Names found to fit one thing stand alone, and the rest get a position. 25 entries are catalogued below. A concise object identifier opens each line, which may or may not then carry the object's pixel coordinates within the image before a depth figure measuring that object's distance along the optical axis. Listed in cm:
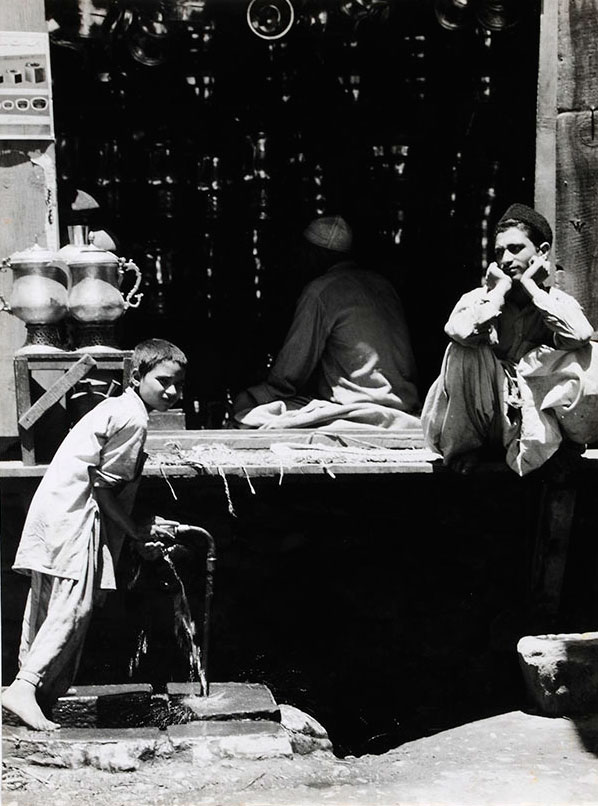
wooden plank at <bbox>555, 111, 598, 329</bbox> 742
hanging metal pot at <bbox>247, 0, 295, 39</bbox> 823
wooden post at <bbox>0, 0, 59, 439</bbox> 718
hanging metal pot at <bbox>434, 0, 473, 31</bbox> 827
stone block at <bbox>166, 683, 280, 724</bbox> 616
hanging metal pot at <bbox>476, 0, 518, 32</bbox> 813
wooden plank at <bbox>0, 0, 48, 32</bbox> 716
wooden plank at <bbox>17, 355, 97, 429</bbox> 663
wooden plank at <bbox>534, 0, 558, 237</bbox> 754
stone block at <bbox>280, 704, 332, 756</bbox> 612
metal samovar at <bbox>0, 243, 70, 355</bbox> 679
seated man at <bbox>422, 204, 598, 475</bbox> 673
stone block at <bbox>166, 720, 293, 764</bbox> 584
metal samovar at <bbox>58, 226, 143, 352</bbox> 685
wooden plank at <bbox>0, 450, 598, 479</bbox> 679
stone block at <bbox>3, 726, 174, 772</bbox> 576
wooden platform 689
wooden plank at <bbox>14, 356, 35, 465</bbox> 672
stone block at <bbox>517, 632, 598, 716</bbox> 656
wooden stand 664
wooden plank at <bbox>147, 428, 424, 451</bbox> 762
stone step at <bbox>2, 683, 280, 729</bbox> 608
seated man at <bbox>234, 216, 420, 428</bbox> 835
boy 610
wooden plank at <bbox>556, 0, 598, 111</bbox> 744
